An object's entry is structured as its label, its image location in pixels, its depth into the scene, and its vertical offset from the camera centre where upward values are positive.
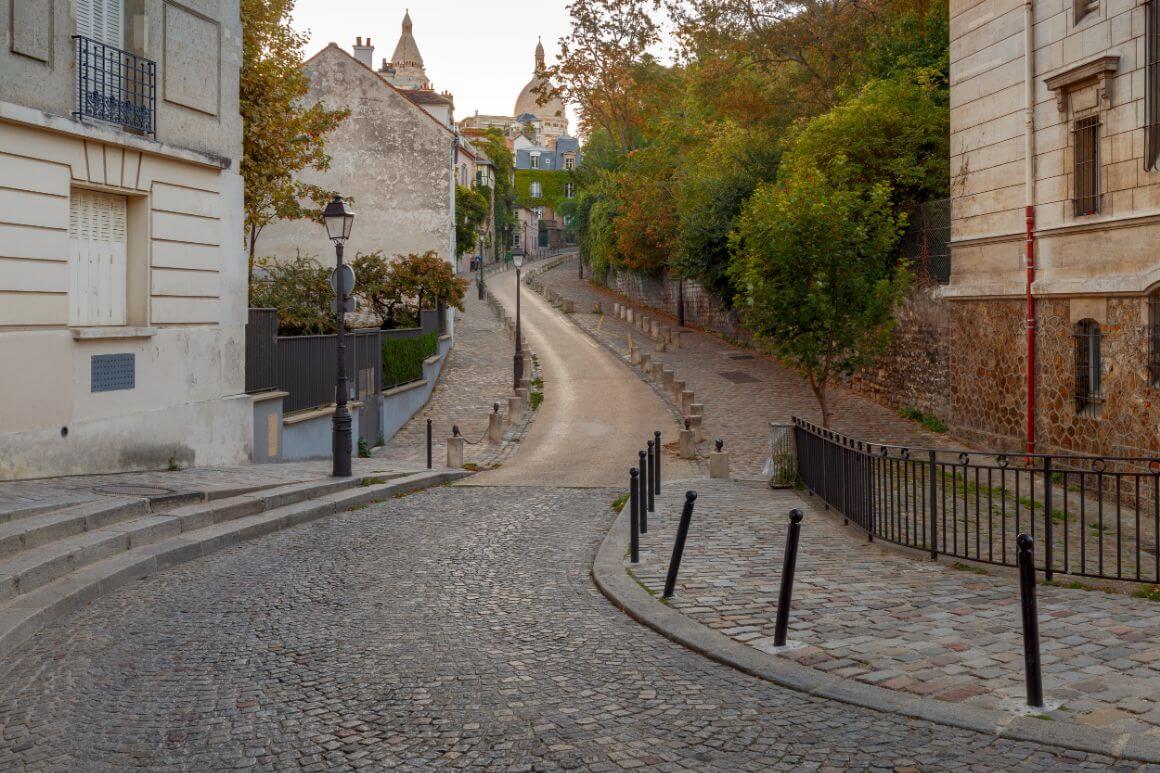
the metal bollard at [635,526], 9.36 -1.33
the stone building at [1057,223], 14.59 +2.62
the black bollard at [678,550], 7.98 -1.31
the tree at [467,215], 60.69 +10.08
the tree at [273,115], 20.94 +5.81
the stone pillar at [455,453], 19.71 -1.40
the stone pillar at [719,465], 17.64 -1.43
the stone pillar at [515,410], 26.48 -0.76
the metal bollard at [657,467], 13.93 -1.19
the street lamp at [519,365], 32.11 +0.51
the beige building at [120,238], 11.66 +1.84
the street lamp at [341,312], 14.94 +1.03
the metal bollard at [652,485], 12.77 -1.29
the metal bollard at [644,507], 11.12 -1.41
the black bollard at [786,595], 6.59 -1.37
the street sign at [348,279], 15.92 +1.60
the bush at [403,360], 26.70 +0.56
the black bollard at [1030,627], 5.41 -1.29
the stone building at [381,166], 40.00 +8.47
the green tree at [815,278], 18.98 +1.99
